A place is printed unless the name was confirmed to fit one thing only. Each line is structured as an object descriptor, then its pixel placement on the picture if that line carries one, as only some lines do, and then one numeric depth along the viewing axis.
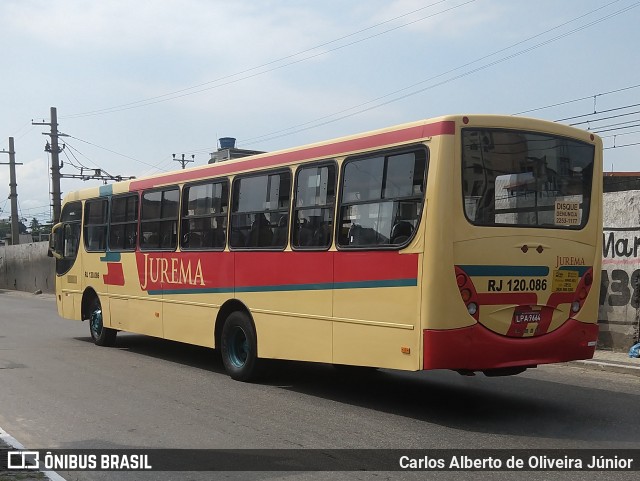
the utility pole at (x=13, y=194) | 44.84
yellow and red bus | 7.04
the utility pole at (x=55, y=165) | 39.28
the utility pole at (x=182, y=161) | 60.64
